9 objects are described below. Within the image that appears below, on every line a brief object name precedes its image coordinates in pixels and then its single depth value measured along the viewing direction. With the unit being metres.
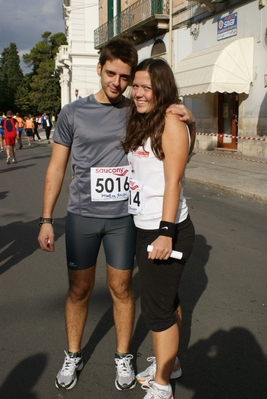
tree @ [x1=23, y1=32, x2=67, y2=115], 72.19
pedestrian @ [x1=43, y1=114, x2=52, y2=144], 30.98
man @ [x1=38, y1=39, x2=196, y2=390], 2.84
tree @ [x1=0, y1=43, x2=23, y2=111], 83.00
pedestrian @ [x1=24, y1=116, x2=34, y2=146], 28.01
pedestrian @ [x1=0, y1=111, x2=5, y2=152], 23.17
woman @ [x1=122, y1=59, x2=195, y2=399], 2.48
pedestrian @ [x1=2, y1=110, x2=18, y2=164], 16.83
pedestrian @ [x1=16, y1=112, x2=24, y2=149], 24.98
